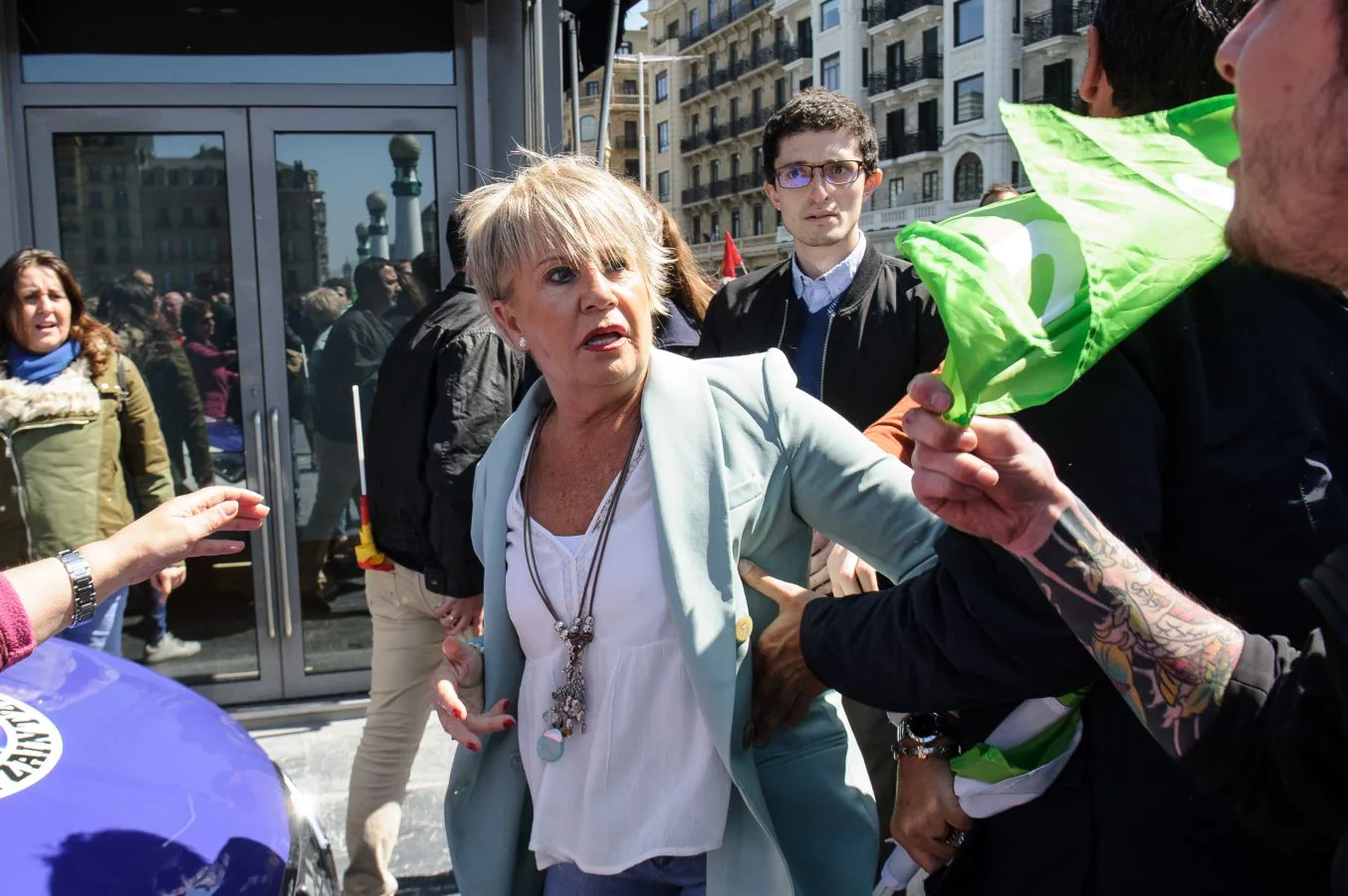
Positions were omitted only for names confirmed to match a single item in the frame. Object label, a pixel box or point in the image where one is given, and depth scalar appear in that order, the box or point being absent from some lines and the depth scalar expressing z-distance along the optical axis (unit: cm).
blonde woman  179
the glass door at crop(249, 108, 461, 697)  478
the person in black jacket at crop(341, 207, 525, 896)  322
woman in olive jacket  411
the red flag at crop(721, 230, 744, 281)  770
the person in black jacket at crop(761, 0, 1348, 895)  113
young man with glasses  300
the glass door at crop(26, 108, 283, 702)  464
